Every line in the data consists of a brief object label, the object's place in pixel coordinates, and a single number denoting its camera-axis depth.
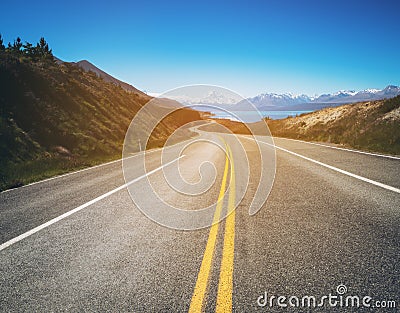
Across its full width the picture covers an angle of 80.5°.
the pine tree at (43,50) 26.27
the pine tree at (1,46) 21.57
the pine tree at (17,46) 22.92
